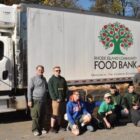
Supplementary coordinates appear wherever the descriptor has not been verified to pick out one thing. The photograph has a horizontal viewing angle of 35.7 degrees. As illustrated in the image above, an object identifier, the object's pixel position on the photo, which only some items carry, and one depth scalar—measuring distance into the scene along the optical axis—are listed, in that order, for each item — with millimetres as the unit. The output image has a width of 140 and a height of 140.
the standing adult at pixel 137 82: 6903
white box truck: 6357
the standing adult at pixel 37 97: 5322
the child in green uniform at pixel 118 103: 6088
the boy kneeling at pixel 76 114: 5455
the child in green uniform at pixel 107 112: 5763
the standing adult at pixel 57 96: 5541
